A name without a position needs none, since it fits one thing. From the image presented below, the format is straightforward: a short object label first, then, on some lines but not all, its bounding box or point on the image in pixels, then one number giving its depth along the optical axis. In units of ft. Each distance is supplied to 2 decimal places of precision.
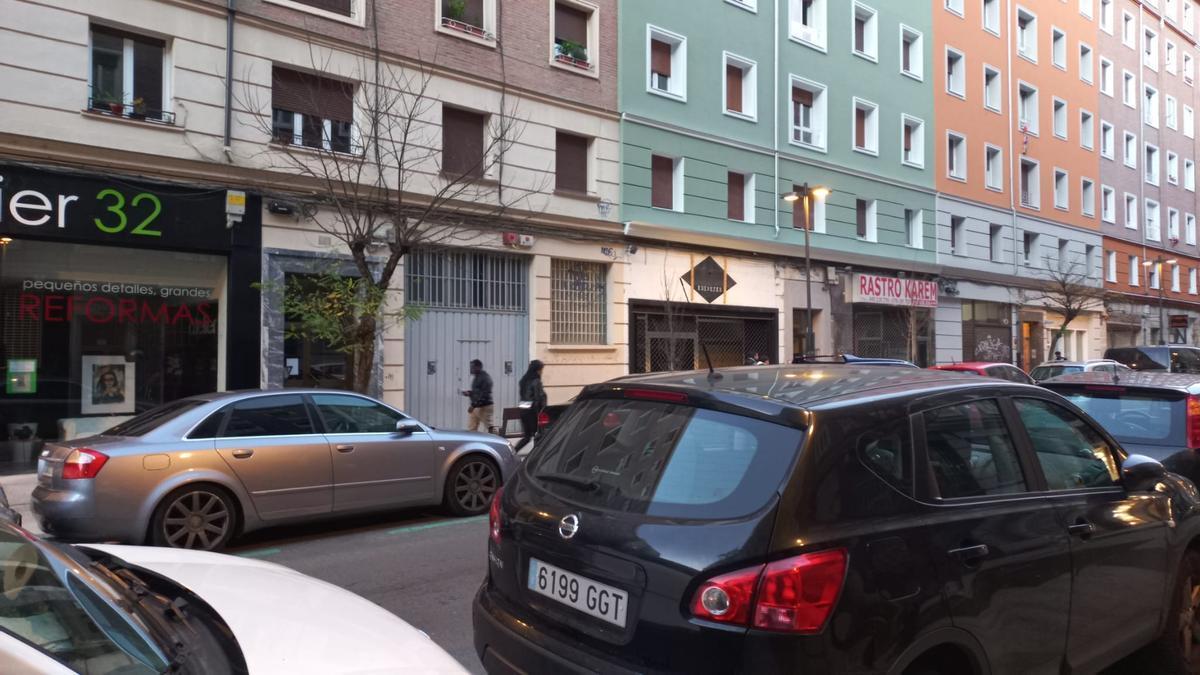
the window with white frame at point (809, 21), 73.26
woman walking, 43.80
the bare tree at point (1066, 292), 93.45
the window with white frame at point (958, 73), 90.49
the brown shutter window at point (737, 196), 68.59
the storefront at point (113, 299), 37.52
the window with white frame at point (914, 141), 85.10
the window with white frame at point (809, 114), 73.72
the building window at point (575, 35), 57.67
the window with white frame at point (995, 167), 95.55
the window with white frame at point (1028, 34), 100.63
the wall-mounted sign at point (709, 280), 63.82
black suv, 8.20
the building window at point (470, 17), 51.80
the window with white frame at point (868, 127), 80.18
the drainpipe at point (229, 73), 42.27
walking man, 45.75
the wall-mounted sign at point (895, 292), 76.43
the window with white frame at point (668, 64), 62.90
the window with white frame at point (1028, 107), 100.01
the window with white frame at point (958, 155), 90.63
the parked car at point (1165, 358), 63.87
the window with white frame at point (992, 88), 95.66
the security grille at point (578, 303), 56.85
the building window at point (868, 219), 79.92
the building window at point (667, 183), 62.90
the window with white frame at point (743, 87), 68.44
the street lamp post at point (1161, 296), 120.16
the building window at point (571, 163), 57.52
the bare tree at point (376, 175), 38.06
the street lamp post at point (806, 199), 59.57
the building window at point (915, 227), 84.89
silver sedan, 21.48
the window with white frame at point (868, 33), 80.12
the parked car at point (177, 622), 6.23
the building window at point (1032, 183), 101.04
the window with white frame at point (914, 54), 85.30
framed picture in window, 39.68
